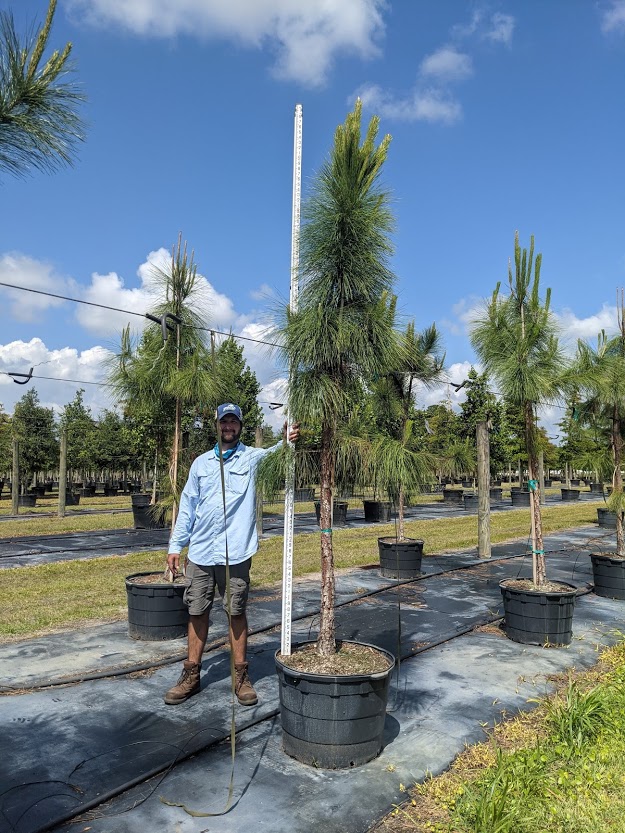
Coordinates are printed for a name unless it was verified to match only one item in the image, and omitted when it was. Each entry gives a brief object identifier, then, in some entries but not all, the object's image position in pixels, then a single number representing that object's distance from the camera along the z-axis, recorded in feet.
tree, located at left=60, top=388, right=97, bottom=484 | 100.22
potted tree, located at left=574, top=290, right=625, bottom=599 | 23.43
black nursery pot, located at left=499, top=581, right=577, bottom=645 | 16.92
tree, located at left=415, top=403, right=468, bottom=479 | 74.92
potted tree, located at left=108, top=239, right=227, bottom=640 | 17.11
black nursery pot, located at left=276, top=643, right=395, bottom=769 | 9.59
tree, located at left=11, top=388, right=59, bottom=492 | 91.92
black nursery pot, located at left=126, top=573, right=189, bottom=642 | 16.37
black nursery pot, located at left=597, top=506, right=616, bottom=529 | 54.08
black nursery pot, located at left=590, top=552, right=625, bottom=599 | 23.52
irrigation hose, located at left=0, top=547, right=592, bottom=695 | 12.98
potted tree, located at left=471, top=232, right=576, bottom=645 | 17.01
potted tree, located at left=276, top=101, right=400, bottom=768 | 10.96
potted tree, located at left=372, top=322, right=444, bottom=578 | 27.81
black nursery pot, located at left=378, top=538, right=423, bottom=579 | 27.89
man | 12.51
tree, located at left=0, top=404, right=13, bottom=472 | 89.86
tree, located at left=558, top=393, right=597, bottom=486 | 26.89
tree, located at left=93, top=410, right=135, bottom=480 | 103.45
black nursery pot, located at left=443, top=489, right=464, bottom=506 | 86.07
